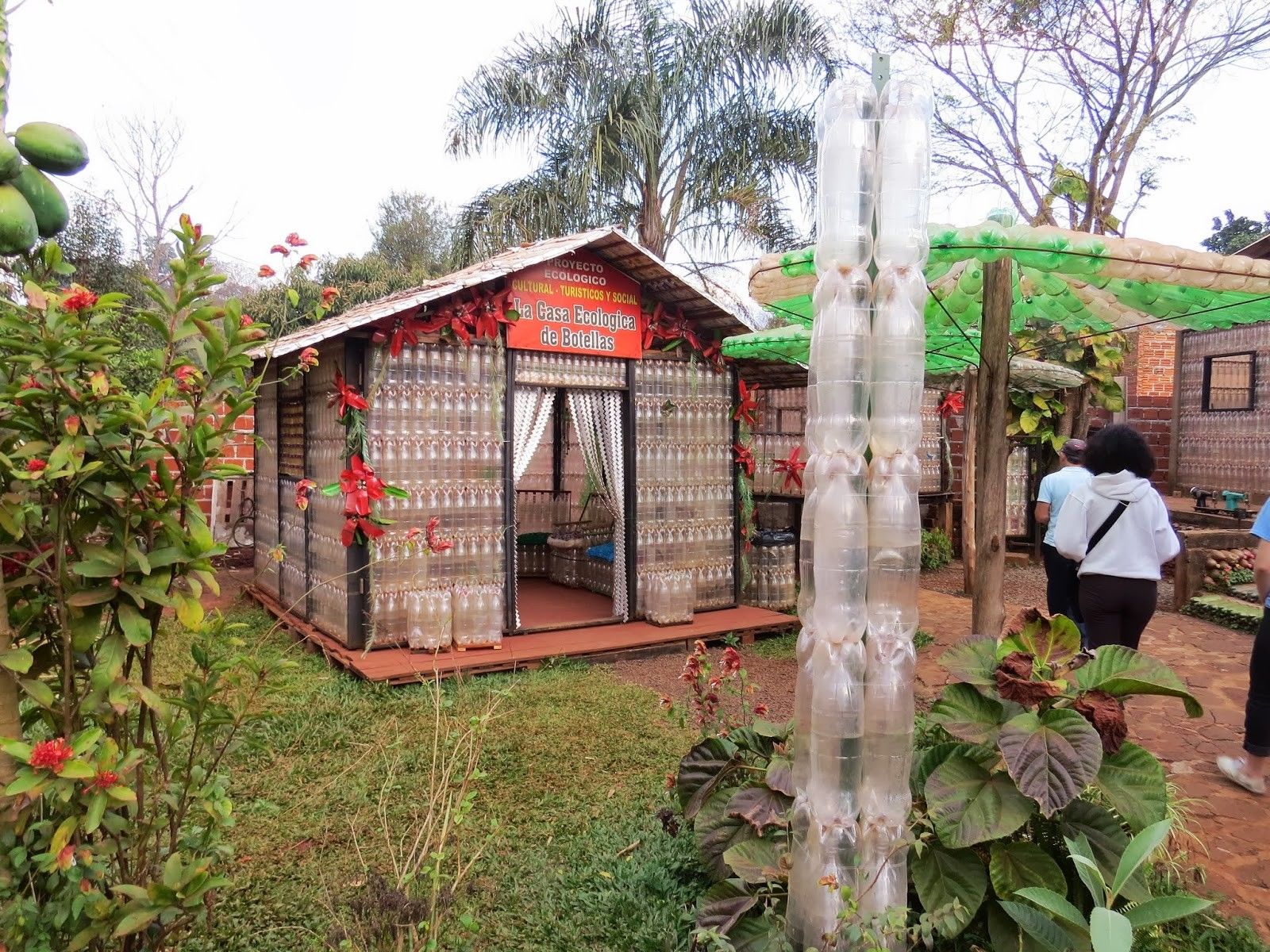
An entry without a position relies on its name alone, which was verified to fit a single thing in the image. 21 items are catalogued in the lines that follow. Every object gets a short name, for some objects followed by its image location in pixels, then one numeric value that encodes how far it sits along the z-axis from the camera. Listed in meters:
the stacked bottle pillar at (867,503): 2.29
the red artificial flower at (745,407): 8.01
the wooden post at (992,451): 4.45
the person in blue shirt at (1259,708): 3.82
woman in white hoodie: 4.27
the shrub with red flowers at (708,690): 3.44
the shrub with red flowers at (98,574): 1.65
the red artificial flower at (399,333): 6.27
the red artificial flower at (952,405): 11.20
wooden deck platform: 6.09
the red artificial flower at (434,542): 4.28
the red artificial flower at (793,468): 8.75
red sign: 6.91
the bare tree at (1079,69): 12.97
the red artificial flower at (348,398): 6.11
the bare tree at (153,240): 17.50
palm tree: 14.56
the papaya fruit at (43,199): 1.50
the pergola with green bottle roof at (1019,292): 3.65
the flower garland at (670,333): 7.53
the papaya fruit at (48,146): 1.49
